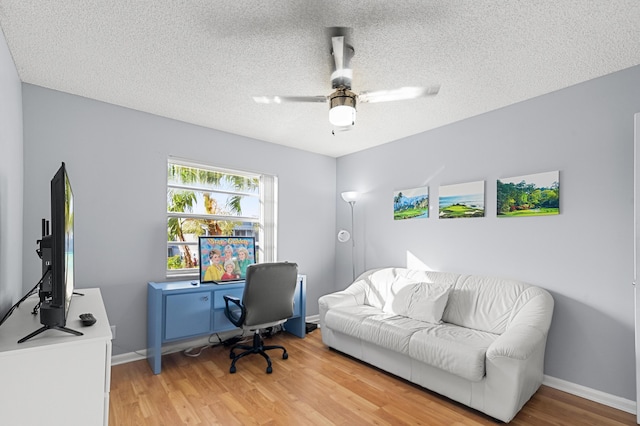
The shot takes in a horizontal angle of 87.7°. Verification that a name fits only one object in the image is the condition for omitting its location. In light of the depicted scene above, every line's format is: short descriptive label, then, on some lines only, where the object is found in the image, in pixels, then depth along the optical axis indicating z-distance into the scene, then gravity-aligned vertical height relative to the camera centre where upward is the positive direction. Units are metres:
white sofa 2.29 -1.01
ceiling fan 2.25 +0.83
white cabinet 1.23 -0.65
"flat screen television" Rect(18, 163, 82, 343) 1.38 -0.23
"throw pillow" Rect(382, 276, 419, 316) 3.38 -0.90
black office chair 3.05 -0.84
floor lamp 4.41 -0.30
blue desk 3.03 -0.95
